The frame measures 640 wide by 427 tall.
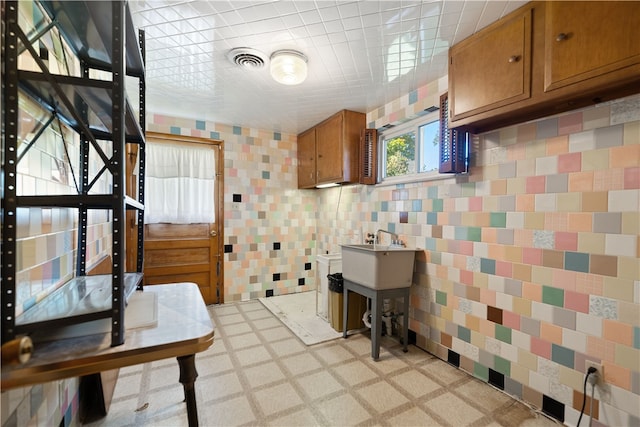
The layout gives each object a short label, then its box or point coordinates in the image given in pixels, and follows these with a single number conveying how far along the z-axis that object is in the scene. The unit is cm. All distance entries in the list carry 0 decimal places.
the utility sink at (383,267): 222
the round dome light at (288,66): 194
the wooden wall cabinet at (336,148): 302
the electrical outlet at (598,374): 142
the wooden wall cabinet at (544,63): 118
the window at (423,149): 200
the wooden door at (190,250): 322
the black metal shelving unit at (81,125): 81
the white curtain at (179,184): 320
